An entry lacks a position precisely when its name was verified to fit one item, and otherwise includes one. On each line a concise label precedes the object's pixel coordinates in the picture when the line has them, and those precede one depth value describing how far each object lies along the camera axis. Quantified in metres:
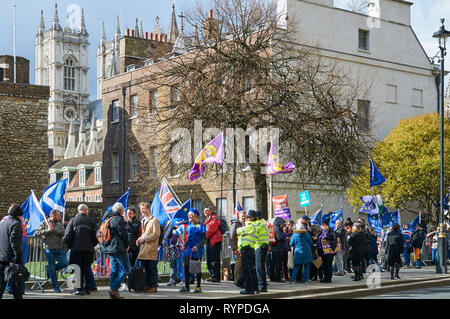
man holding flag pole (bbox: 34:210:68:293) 16.61
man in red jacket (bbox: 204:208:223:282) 19.17
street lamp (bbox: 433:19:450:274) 25.08
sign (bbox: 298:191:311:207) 24.53
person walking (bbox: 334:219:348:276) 23.00
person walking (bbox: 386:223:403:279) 21.56
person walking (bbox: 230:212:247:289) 18.33
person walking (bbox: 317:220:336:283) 20.67
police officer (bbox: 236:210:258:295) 16.41
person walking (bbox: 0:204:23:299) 13.68
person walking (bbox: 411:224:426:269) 27.48
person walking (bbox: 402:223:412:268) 28.58
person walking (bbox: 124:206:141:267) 16.86
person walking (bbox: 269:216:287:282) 20.03
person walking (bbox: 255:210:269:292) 16.72
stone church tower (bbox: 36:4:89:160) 176.50
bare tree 25.92
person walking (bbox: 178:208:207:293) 17.05
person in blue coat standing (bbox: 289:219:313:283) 20.00
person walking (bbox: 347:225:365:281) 20.95
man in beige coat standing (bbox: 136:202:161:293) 16.33
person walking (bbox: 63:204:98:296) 15.72
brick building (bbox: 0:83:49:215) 40.28
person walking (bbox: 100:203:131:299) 14.55
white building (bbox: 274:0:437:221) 39.47
